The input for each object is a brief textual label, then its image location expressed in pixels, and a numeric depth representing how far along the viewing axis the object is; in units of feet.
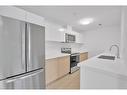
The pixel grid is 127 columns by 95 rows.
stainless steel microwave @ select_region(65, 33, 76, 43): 10.43
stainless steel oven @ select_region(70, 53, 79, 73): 10.18
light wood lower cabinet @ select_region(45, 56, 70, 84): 6.86
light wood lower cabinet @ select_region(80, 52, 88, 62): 12.79
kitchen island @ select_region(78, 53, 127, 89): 2.52
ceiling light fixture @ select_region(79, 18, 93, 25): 9.28
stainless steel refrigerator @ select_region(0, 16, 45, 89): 3.94
